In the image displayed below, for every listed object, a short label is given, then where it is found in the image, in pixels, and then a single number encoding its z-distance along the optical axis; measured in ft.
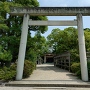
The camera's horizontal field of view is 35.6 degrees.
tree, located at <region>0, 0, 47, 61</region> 37.57
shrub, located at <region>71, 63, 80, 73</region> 40.90
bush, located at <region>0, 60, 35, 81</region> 30.78
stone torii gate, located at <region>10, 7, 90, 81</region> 31.99
